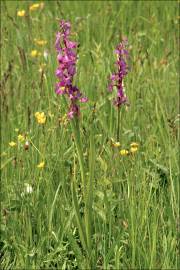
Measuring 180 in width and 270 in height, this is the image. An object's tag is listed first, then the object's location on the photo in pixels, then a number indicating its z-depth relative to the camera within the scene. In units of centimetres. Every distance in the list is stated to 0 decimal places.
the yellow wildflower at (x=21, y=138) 427
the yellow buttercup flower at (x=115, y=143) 411
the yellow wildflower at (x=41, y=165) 404
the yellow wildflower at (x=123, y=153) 409
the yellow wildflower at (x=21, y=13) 681
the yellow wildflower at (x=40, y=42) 637
